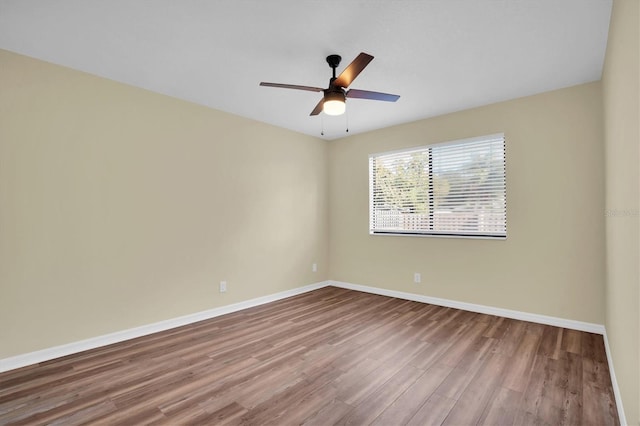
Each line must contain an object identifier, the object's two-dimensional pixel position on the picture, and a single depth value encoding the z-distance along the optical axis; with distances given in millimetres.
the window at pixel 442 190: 3822
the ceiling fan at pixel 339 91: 2260
